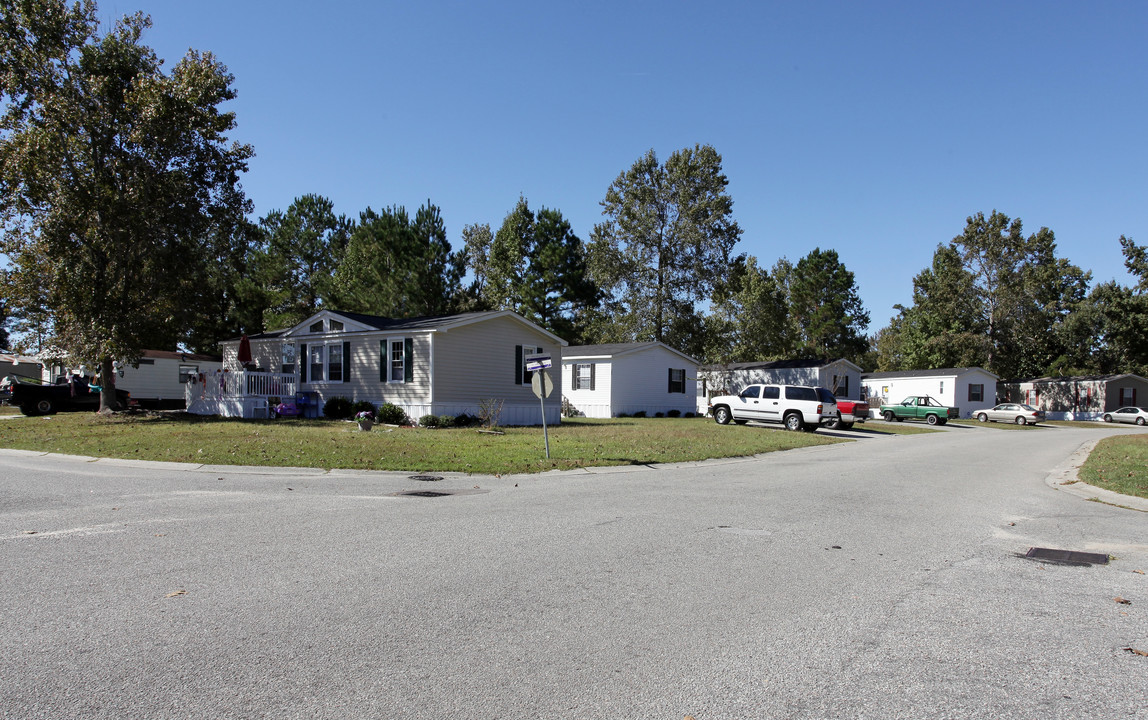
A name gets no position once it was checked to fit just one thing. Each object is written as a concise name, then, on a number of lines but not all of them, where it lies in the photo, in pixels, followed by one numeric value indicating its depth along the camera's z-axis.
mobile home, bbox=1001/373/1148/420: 53.97
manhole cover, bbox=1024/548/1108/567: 7.05
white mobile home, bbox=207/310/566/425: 25.70
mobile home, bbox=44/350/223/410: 36.44
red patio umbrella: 27.88
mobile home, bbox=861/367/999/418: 48.69
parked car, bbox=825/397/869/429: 30.38
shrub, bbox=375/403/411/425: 24.05
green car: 40.69
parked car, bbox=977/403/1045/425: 44.46
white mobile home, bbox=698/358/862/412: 44.75
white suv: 28.12
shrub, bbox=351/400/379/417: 25.69
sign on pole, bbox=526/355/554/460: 16.14
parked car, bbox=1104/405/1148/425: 49.22
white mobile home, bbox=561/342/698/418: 35.44
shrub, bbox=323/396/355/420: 26.12
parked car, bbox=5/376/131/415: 27.72
